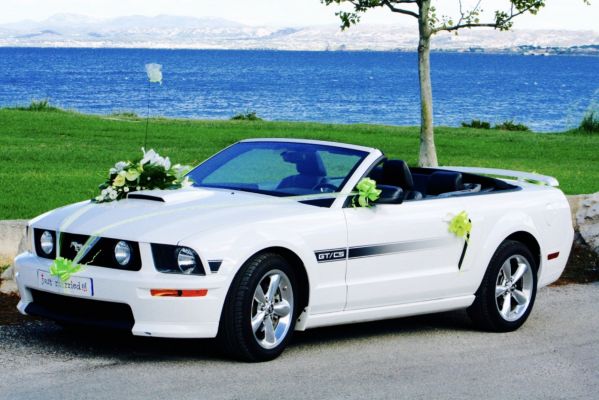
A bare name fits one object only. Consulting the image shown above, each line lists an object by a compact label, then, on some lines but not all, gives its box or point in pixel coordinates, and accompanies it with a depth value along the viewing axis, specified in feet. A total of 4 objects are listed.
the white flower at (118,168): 36.94
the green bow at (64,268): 33.13
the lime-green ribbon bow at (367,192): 36.40
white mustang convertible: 32.50
